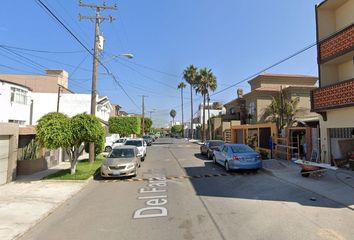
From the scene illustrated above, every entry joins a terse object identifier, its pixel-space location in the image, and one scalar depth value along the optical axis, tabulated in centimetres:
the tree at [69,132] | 1403
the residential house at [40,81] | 4643
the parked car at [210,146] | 2333
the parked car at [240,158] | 1528
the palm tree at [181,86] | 8046
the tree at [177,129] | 13252
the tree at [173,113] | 17300
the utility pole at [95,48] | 2019
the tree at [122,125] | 4666
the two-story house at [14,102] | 2941
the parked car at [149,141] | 4983
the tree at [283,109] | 3506
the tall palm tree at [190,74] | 5837
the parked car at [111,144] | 3234
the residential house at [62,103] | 3931
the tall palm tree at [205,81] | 5175
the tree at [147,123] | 9558
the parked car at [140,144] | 2318
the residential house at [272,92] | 3722
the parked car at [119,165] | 1430
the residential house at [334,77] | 1389
